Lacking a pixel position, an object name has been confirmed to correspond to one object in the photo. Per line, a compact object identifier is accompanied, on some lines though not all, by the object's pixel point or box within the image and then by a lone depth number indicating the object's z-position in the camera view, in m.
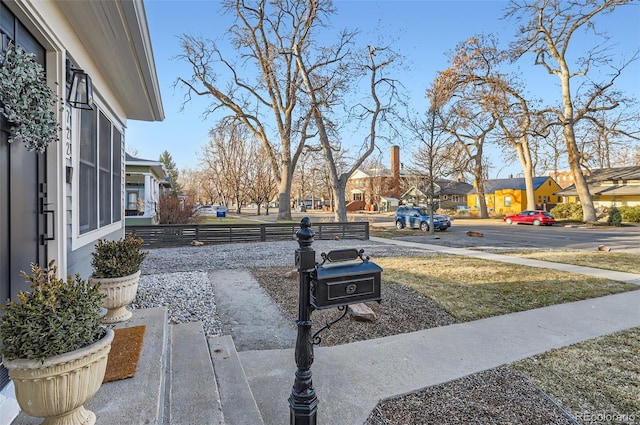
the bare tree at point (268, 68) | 18.16
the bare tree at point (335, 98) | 16.97
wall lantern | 3.18
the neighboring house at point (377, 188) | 49.81
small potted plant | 3.14
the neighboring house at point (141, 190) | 15.40
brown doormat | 2.21
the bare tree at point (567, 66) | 21.25
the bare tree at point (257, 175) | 34.75
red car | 24.17
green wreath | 1.95
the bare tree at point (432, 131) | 17.53
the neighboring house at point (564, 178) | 50.89
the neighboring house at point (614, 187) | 26.62
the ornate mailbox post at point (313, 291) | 1.96
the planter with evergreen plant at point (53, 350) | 1.46
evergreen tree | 50.81
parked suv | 19.23
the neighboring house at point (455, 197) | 44.57
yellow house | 36.91
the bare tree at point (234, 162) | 34.38
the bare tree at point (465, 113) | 23.08
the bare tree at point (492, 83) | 23.22
